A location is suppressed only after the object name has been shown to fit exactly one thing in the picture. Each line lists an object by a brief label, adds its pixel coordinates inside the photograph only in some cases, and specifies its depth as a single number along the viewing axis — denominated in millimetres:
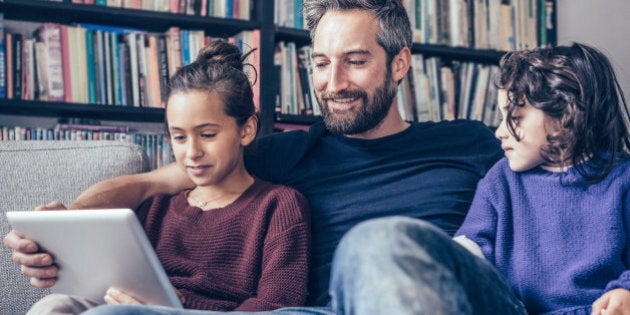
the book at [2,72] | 2385
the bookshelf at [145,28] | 2434
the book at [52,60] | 2457
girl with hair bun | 1396
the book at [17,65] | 2406
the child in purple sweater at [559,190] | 1218
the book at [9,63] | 2393
